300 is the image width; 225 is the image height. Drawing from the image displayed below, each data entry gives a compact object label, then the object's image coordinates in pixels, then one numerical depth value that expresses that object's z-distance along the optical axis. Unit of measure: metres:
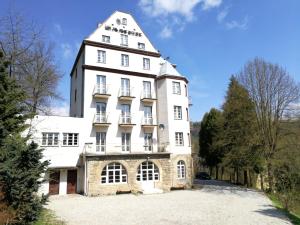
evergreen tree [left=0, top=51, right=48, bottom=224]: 11.15
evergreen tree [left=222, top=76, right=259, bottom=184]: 28.13
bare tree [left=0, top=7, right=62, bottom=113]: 19.56
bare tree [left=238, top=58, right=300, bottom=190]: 26.95
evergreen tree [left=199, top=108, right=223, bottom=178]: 43.40
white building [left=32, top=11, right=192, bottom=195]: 24.91
